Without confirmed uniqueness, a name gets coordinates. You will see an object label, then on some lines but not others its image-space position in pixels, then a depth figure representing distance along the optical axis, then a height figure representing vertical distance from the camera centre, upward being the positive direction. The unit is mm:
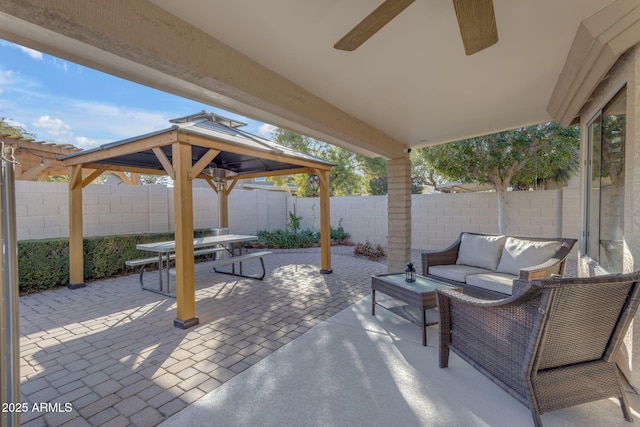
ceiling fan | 1407 +976
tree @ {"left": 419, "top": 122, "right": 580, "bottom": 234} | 6258 +1166
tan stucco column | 5559 -115
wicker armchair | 1666 -812
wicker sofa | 3318 -702
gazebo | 3541 +876
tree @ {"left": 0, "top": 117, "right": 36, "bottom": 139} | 11273 +3529
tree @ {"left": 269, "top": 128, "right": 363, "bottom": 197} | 13190 +2307
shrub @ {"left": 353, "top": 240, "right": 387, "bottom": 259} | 7738 -1129
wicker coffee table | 2947 -925
